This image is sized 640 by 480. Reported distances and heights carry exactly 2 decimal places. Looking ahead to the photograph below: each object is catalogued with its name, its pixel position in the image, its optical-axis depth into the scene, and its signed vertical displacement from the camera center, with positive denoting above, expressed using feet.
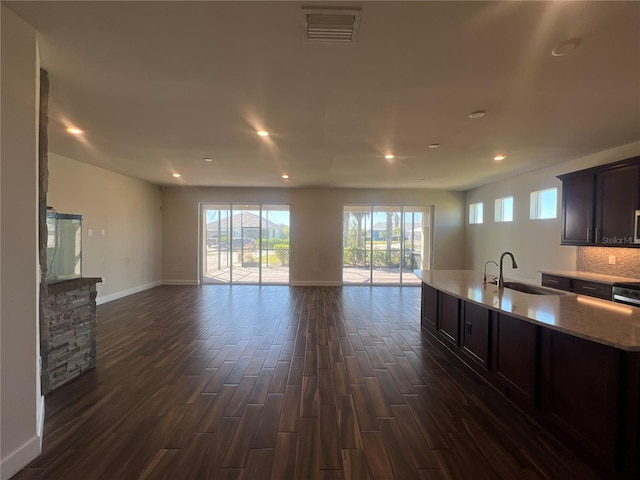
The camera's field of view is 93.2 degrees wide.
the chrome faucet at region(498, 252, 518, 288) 10.61 -1.52
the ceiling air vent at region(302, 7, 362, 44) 5.58 +4.15
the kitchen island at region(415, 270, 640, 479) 5.54 -2.84
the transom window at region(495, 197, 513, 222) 21.75 +2.26
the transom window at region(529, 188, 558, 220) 17.53 +2.22
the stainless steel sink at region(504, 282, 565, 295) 10.12 -1.72
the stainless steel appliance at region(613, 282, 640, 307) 11.05 -1.96
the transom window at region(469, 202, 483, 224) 26.03 +2.36
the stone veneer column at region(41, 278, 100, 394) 9.03 -3.16
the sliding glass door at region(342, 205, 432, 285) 28.22 -0.40
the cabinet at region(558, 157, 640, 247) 12.20 +1.64
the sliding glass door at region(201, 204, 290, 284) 27.94 -0.67
